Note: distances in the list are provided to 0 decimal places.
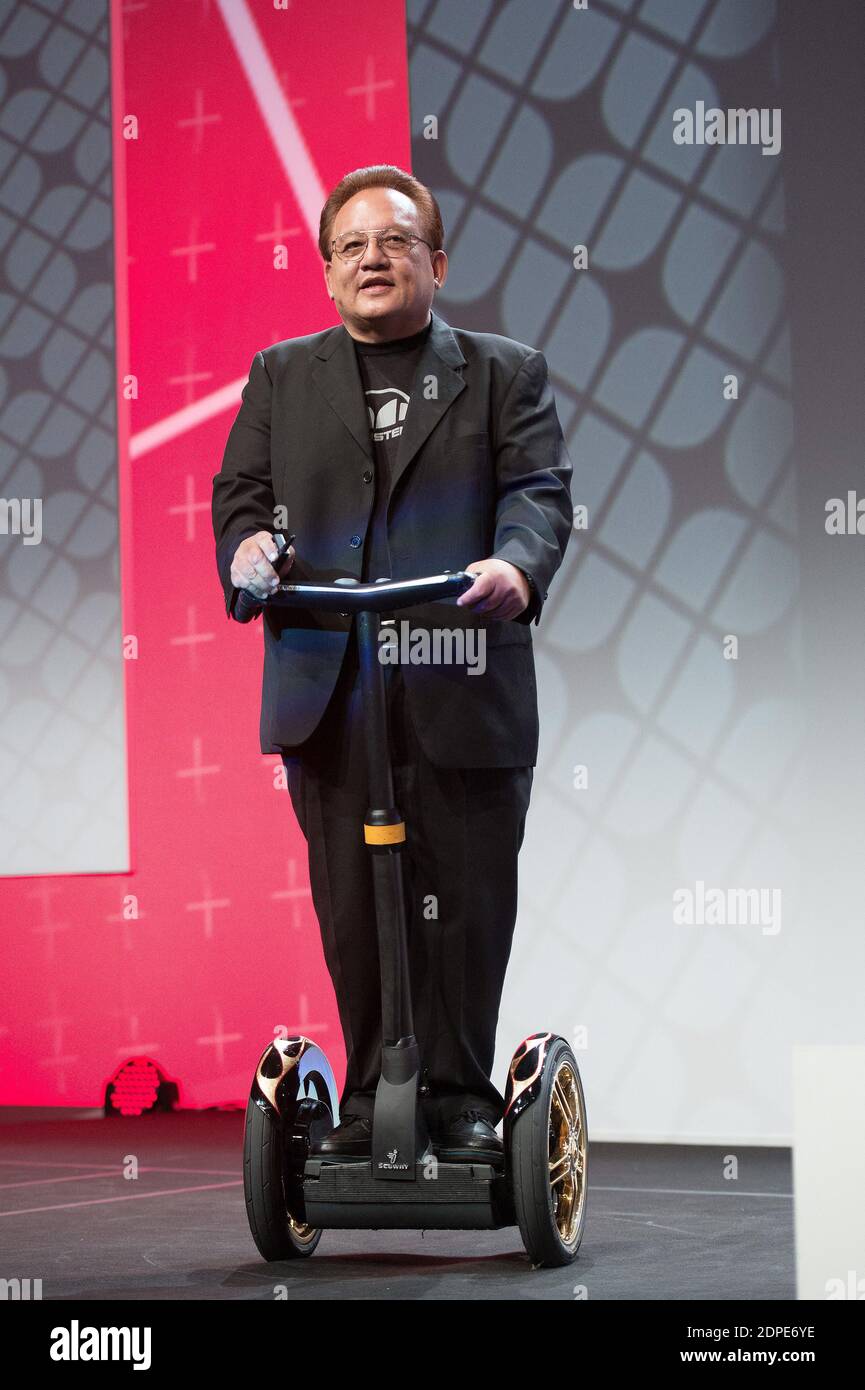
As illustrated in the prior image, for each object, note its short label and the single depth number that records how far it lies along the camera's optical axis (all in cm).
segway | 476
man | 505
